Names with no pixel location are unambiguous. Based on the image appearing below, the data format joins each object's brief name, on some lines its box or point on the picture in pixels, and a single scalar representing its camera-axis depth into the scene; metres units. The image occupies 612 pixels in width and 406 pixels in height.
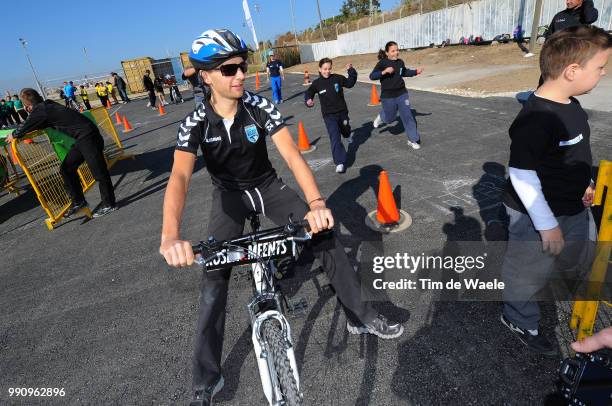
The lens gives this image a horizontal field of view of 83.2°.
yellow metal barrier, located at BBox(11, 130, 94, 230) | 6.88
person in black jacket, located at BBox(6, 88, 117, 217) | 6.36
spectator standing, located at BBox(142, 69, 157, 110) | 21.71
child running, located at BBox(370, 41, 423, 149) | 7.60
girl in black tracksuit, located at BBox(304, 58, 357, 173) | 7.04
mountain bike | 2.00
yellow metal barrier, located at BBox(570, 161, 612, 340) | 2.33
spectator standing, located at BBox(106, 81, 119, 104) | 30.83
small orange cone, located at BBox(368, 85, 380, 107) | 13.44
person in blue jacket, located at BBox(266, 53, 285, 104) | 17.14
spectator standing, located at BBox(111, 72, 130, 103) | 27.97
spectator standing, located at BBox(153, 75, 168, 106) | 22.17
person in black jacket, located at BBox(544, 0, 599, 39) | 7.37
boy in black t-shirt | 2.15
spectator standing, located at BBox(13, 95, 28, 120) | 25.15
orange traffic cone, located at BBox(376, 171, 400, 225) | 4.68
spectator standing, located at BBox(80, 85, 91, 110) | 27.83
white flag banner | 32.66
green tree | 72.00
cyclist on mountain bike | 2.59
